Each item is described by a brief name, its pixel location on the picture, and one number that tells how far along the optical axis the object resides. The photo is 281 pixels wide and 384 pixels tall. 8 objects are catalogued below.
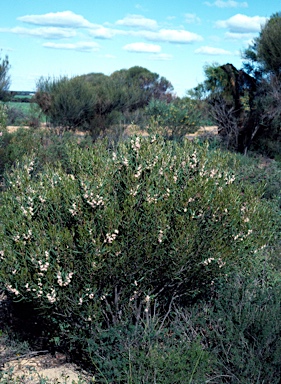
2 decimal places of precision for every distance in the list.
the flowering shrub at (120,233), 4.86
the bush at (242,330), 4.68
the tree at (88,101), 25.84
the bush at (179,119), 22.53
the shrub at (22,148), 14.45
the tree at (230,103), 22.98
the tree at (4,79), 26.15
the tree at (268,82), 22.72
